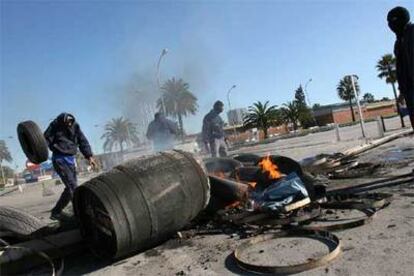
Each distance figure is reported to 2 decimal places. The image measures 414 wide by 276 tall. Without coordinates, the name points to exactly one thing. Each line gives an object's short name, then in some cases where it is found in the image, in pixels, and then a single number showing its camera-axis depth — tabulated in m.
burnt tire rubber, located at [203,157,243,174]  8.01
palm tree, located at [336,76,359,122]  90.22
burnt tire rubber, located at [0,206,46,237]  5.42
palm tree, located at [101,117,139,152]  82.78
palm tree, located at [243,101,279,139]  63.69
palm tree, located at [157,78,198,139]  63.00
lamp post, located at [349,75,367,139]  18.66
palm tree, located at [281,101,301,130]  74.31
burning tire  7.45
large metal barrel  4.62
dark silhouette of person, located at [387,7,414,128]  6.57
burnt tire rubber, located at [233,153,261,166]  8.84
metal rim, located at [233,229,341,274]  3.69
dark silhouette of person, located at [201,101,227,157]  13.41
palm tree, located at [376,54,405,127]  80.75
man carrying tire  7.29
